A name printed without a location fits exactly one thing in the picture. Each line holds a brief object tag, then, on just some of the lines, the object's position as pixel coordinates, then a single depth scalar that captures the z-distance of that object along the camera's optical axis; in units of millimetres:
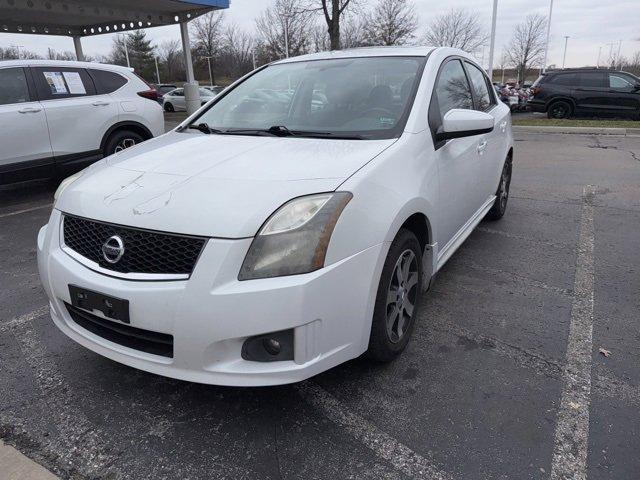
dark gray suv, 14711
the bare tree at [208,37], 48938
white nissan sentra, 1922
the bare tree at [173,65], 61656
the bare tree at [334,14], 22703
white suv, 6113
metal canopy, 12609
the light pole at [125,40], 53244
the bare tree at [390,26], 33344
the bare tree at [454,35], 42438
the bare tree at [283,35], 36594
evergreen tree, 59375
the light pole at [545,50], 41025
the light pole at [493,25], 20062
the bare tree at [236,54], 51178
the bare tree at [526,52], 49312
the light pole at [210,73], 49844
